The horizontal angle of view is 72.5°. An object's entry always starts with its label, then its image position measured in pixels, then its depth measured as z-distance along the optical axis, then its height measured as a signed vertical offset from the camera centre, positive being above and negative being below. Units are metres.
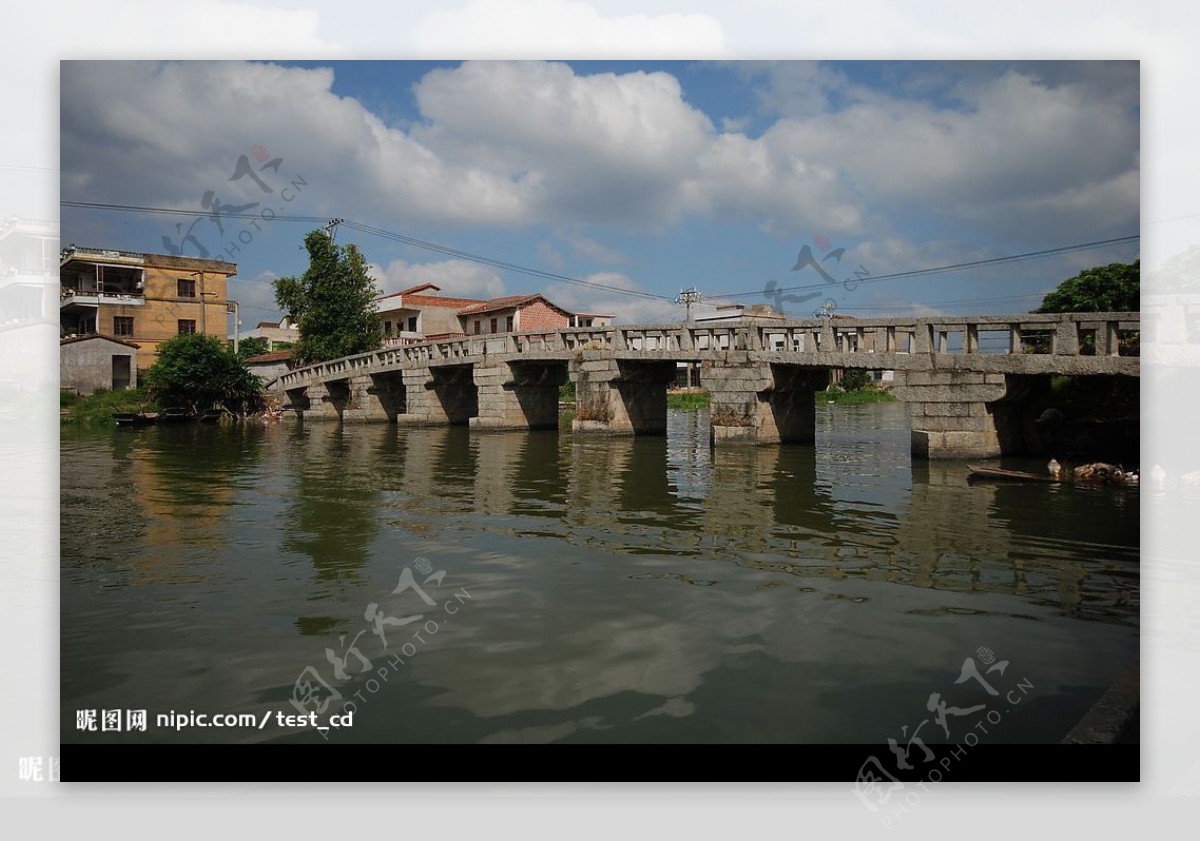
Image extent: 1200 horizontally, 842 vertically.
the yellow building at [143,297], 32.62 +5.41
